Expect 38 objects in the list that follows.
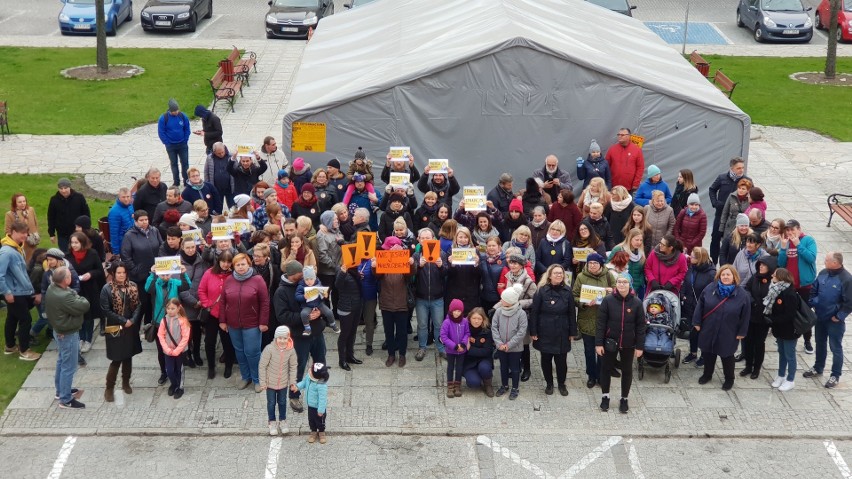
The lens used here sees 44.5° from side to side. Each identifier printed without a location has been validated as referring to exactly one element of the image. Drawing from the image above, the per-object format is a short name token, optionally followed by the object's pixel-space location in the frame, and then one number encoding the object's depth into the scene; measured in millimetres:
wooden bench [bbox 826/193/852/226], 16642
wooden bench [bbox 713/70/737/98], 21947
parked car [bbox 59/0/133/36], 30594
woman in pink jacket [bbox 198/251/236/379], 11531
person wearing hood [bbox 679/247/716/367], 12039
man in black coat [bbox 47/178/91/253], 14258
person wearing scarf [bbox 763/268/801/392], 11492
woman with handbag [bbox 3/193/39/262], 13344
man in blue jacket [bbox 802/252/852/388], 11531
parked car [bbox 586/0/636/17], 28406
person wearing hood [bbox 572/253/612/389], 11523
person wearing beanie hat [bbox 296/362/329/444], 10297
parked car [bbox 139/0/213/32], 30797
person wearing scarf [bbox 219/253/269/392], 11320
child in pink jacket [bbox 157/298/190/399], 11398
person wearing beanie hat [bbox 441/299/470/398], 11500
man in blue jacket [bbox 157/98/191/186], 17938
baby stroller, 11930
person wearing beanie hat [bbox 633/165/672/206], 14828
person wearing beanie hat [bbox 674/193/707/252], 13664
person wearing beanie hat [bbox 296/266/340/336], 11211
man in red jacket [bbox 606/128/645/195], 16156
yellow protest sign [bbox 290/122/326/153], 16391
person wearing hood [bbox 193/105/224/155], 17922
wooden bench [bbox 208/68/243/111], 22842
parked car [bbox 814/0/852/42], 30156
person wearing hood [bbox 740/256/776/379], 11703
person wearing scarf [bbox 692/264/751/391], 11516
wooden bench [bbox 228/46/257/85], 24808
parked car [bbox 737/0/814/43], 30469
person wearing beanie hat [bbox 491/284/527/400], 11391
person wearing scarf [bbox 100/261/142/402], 11359
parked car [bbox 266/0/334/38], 29781
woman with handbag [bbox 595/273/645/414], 11141
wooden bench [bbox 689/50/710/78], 23531
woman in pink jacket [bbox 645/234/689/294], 12312
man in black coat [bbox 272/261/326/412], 11281
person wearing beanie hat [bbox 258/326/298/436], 10508
